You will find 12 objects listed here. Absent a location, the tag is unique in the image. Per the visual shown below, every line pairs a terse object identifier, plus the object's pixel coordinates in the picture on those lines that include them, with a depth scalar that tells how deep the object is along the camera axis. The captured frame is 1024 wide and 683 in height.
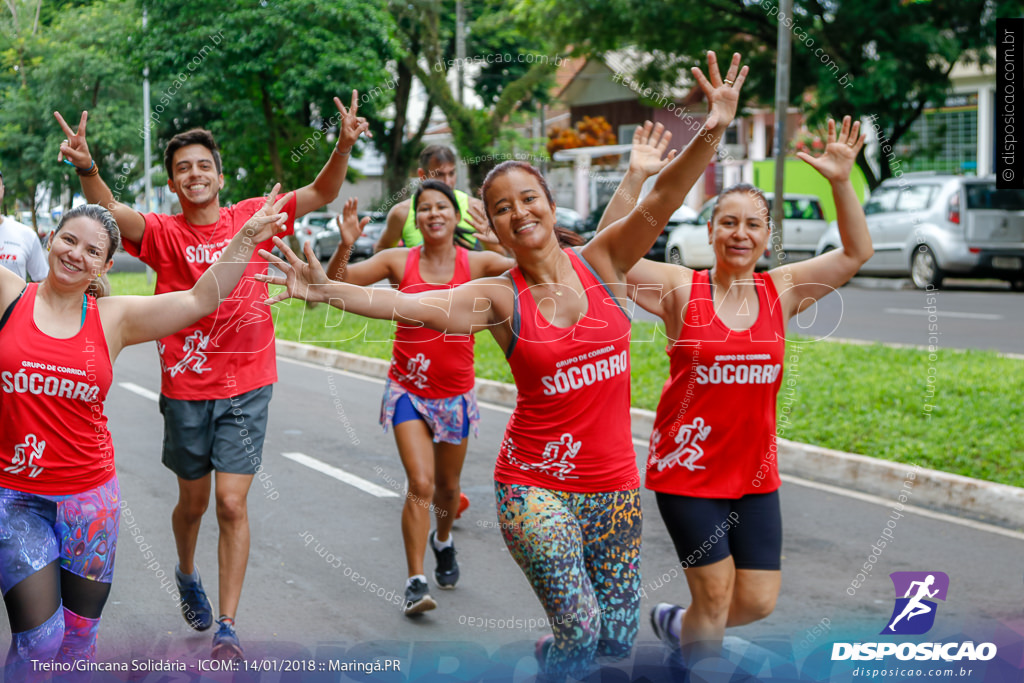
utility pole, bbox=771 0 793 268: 13.69
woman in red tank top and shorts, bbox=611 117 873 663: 3.52
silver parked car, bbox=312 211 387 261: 28.12
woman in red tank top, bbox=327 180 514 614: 4.85
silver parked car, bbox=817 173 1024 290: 17.00
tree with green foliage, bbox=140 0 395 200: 8.77
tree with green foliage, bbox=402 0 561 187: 14.59
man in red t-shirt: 4.24
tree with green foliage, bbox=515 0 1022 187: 20.11
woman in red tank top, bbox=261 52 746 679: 3.13
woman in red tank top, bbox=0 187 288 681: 3.10
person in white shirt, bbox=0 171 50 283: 4.54
